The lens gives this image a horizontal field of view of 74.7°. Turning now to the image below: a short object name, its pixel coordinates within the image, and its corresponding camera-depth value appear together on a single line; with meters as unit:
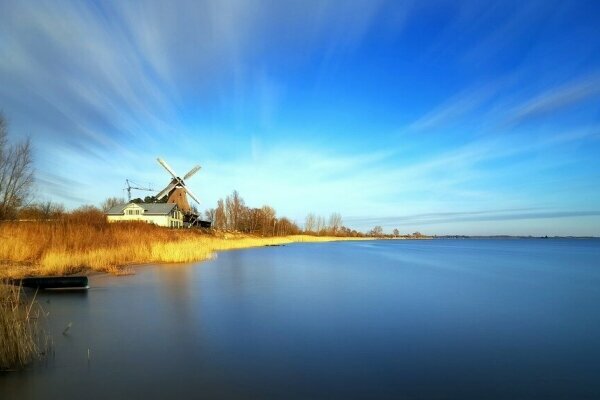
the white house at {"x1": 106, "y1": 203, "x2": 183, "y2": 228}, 39.91
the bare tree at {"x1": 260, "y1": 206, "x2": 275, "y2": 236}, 66.06
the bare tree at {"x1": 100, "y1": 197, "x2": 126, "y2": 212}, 69.19
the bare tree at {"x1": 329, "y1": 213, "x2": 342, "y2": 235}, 98.81
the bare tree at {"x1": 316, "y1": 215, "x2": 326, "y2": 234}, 97.07
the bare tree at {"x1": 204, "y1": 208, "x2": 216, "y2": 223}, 73.44
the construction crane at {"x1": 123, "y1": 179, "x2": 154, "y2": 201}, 57.26
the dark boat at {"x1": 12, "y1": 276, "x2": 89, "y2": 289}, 9.09
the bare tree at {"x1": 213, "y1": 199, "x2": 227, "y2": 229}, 65.06
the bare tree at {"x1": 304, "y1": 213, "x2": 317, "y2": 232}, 96.09
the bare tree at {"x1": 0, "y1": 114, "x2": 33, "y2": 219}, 23.56
